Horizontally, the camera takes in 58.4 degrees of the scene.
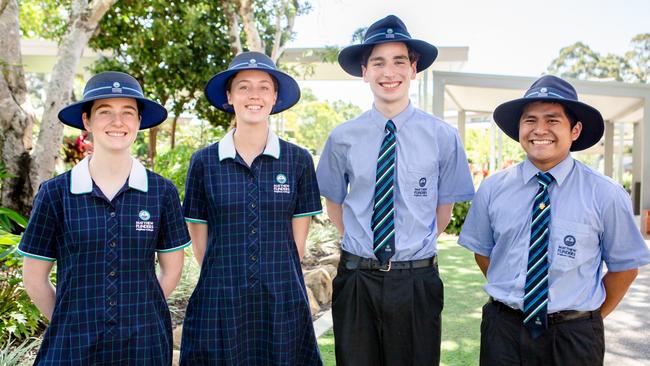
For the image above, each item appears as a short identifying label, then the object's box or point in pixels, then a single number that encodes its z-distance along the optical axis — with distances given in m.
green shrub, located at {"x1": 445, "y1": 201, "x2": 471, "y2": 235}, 11.91
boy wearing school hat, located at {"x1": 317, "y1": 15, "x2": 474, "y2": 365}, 3.17
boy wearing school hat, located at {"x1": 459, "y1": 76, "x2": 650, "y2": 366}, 2.77
